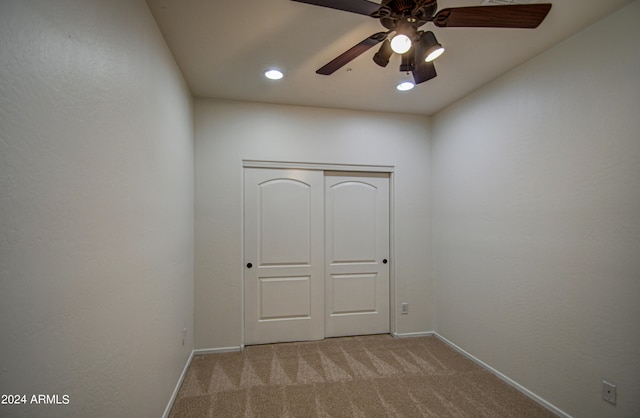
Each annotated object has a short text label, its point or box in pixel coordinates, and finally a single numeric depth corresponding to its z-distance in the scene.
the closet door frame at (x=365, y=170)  3.06
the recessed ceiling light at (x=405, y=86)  2.60
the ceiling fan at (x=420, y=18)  1.28
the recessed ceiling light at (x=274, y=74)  2.40
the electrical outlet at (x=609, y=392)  1.68
